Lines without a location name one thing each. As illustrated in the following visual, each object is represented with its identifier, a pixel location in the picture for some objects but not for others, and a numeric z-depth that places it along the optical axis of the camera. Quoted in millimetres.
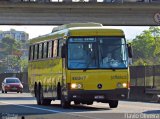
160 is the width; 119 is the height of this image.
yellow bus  25484
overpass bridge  58281
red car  57469
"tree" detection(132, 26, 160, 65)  157700
